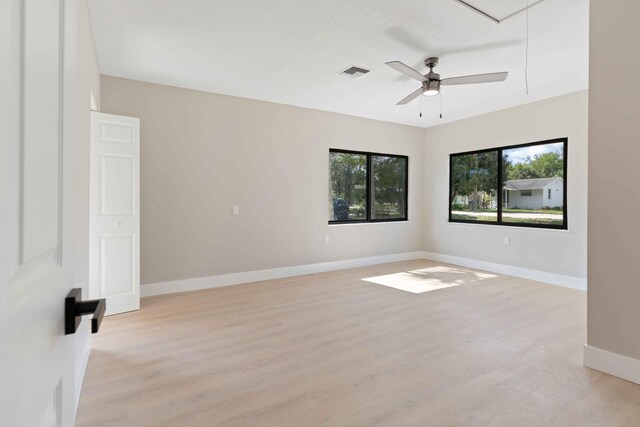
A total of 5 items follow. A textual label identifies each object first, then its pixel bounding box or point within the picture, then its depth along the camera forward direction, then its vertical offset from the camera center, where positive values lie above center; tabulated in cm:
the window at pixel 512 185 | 500 +45
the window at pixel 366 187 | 600 +48
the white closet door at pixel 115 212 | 346 -1
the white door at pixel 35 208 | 44 +0
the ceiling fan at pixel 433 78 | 320 +131
